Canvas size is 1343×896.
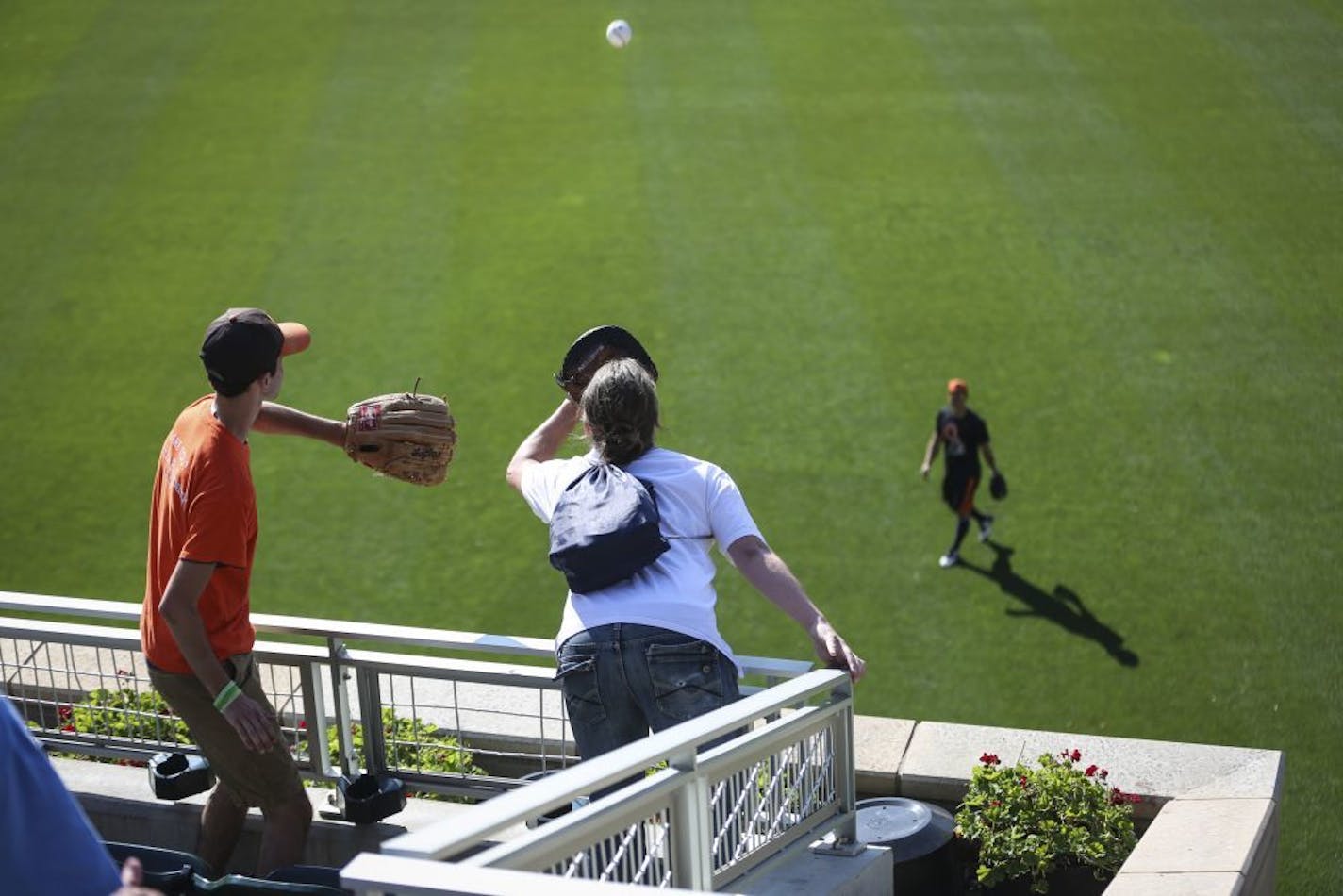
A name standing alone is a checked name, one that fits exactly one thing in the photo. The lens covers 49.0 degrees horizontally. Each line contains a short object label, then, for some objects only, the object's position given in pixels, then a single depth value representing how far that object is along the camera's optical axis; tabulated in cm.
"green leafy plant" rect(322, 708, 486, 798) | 514
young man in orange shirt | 381
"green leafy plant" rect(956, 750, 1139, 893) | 512
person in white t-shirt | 353
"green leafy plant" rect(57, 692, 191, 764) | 513
